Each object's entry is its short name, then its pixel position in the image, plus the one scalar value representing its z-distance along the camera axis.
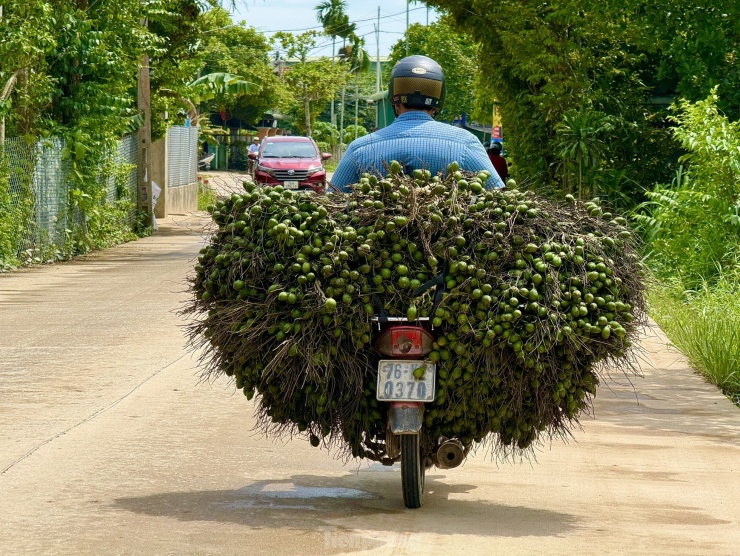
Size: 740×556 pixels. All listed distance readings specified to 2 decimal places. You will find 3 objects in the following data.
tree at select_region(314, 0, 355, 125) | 84.94
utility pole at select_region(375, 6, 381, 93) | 71.57
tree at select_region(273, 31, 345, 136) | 65.50
